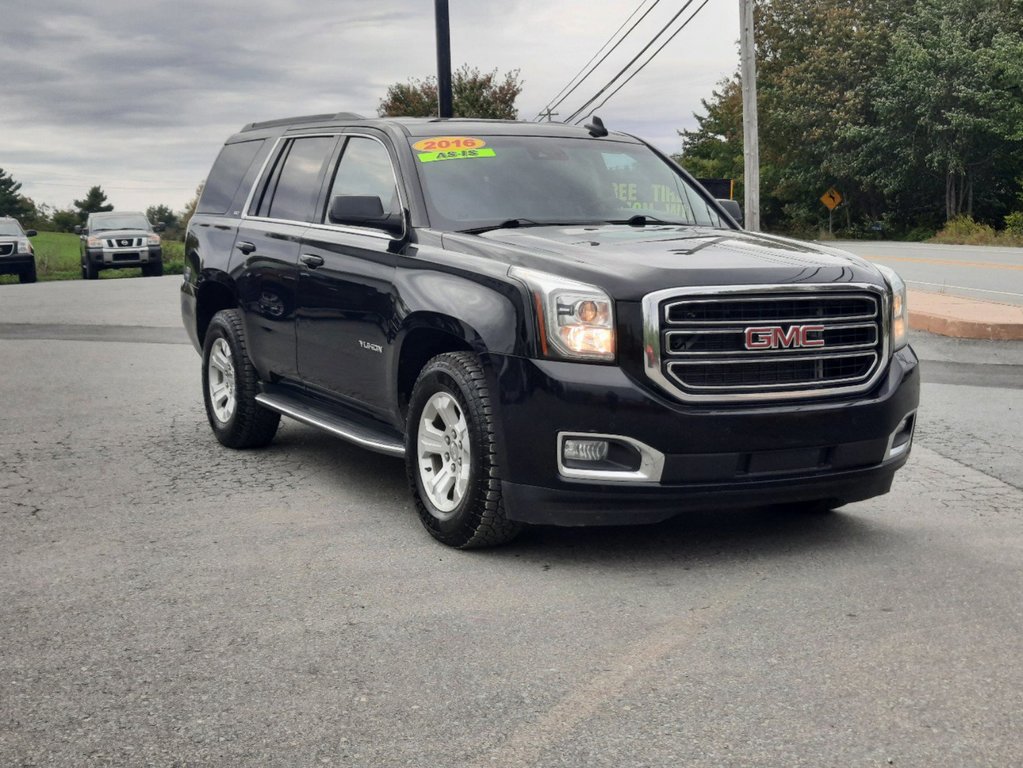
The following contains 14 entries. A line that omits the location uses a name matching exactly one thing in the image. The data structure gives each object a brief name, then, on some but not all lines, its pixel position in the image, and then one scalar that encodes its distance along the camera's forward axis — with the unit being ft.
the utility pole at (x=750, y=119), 83.15
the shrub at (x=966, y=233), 146.20
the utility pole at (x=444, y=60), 60.08
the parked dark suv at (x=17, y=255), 102.68
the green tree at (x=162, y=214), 509.27
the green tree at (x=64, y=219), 397.80
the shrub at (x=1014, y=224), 145.38
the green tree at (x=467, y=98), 154.81
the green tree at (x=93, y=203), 477.36
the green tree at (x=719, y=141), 228.02
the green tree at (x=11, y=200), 466.29
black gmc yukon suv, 16.05
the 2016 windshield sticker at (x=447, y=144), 21.02
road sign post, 195.13
